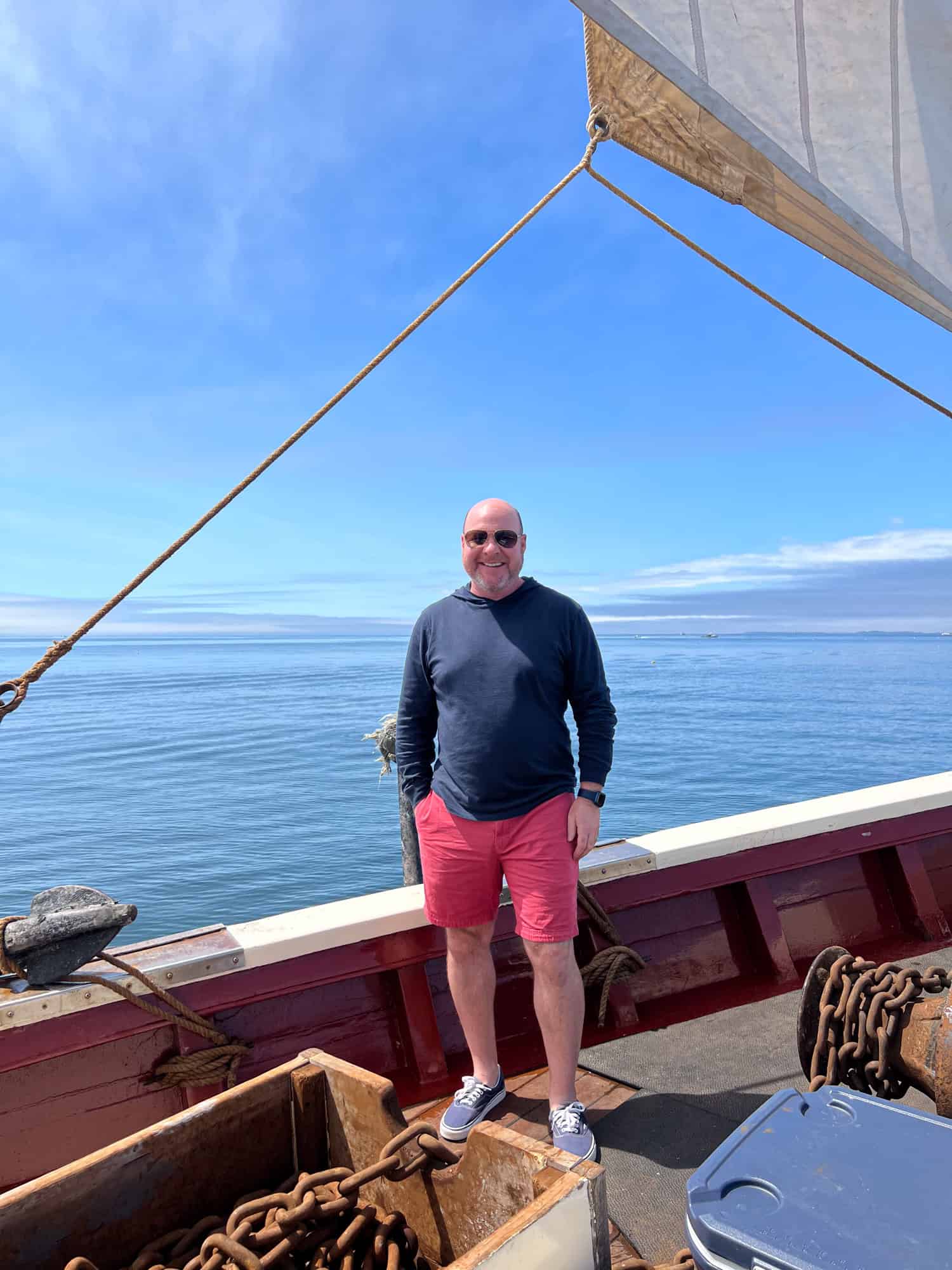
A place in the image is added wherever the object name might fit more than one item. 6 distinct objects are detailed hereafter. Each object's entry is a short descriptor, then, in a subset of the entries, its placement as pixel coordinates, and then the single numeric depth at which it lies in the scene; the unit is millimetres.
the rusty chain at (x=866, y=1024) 2031
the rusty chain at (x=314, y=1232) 1344
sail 1849
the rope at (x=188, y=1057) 2479
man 2525
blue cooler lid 1041
